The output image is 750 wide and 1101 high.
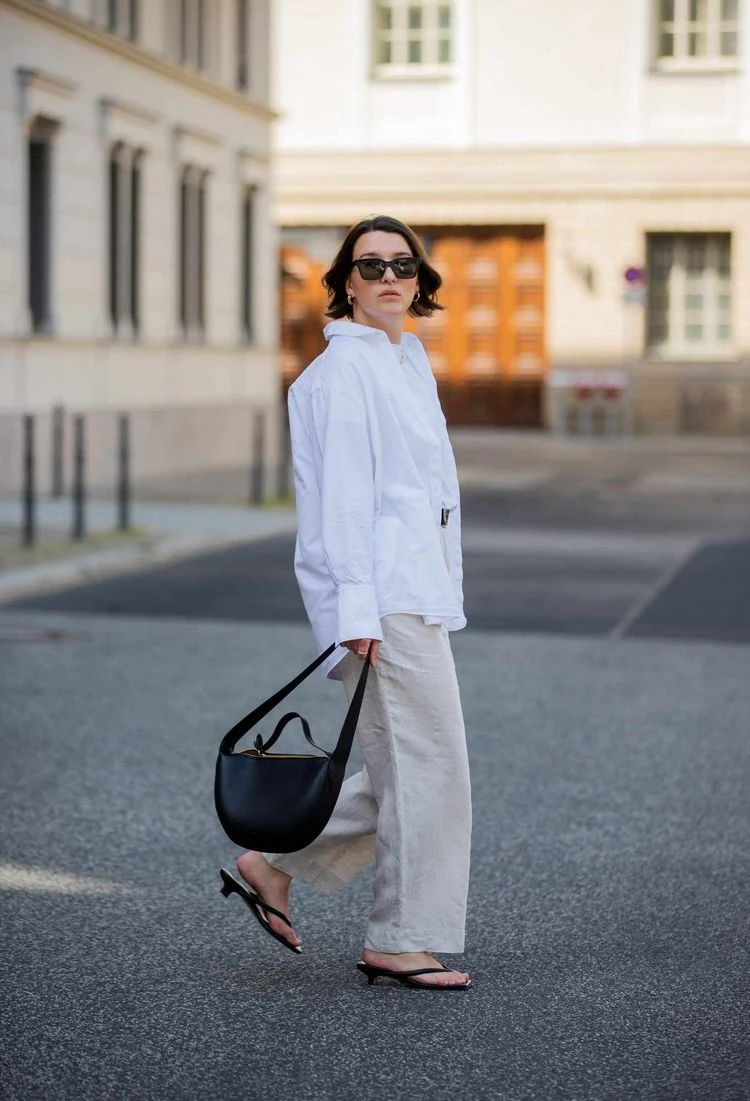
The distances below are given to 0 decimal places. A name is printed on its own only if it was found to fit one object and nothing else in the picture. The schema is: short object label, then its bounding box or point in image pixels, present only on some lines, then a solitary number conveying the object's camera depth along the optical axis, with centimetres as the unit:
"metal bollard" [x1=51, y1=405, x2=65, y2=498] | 1969
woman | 457
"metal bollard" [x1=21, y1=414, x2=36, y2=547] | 1483
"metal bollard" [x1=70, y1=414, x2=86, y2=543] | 1531
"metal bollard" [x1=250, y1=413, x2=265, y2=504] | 1905
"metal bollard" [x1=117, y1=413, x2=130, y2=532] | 1617
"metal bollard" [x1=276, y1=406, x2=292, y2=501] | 1977
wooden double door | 3812
